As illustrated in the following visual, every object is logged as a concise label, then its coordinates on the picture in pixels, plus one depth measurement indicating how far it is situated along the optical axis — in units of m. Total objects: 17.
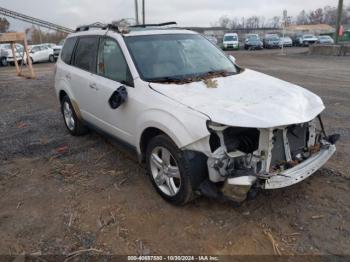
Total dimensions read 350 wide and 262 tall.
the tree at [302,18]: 126.50
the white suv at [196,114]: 3.19
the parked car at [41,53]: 25.48
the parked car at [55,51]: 27.48
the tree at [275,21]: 112.41
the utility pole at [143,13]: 32.68
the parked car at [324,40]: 38.72
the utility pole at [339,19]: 28.09
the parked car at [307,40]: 41.88
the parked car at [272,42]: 39.72
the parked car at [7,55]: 24.48
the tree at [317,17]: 122.81
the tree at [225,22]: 121.38
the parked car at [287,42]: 42.19
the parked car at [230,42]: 37.72
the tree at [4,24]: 60.31
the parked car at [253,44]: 38.44
